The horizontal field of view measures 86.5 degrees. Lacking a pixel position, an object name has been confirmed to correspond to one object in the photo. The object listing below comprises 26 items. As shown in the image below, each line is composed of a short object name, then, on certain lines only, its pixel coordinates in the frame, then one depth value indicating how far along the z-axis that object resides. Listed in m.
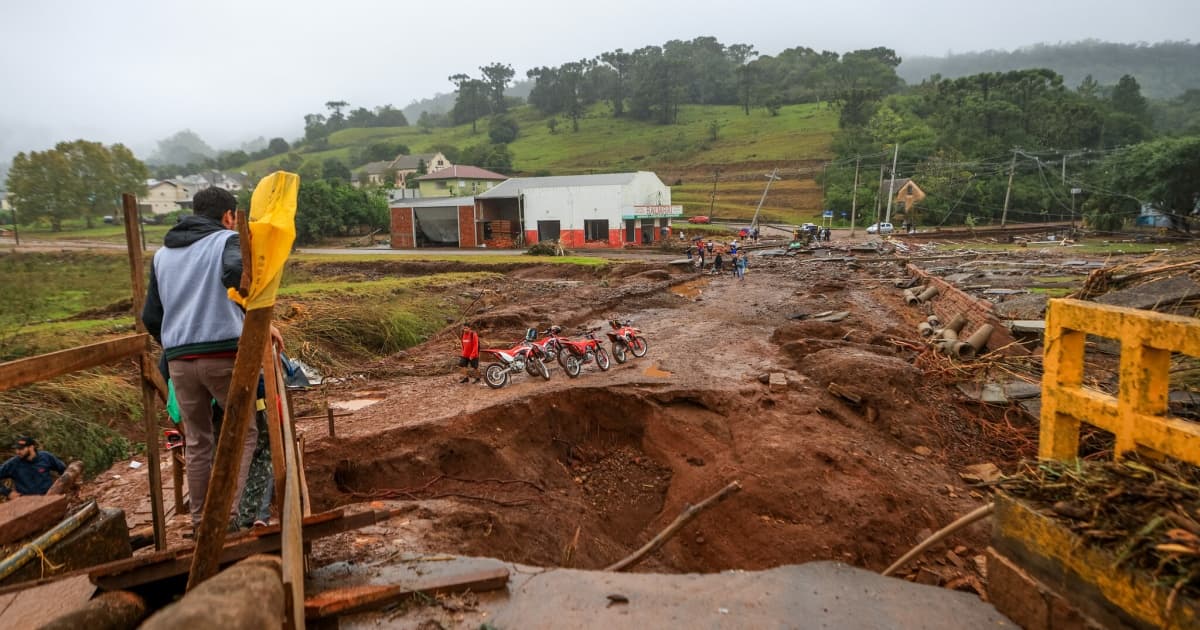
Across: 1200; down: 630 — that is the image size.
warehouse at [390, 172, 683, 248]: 41.03
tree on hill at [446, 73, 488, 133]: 126.06
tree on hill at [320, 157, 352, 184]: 85.44
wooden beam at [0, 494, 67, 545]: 3.49
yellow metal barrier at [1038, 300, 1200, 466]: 2.64
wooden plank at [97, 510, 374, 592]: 2.59
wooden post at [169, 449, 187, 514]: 3.90
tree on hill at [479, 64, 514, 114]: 127.06
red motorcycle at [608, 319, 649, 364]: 9.83
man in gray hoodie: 3.16
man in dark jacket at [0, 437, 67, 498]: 5.21
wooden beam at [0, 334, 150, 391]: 2.36
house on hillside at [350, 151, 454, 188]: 82.66
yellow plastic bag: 2.01
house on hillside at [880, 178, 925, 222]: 57.75
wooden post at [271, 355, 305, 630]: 2.06
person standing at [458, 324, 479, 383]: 8.81
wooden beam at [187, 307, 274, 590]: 2.04
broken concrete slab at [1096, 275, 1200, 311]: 5.64
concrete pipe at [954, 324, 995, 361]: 8.87
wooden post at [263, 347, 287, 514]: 2.54
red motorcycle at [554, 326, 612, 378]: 8.95
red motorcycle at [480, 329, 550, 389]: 8.41
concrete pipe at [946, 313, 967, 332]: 10.58
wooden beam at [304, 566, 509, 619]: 2.81
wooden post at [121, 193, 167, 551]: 3.12
